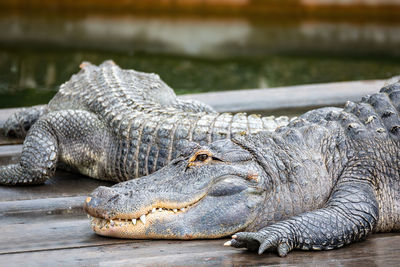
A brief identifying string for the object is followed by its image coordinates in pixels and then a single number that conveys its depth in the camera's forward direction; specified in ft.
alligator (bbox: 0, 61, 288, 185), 27.50
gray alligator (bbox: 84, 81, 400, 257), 19.62
